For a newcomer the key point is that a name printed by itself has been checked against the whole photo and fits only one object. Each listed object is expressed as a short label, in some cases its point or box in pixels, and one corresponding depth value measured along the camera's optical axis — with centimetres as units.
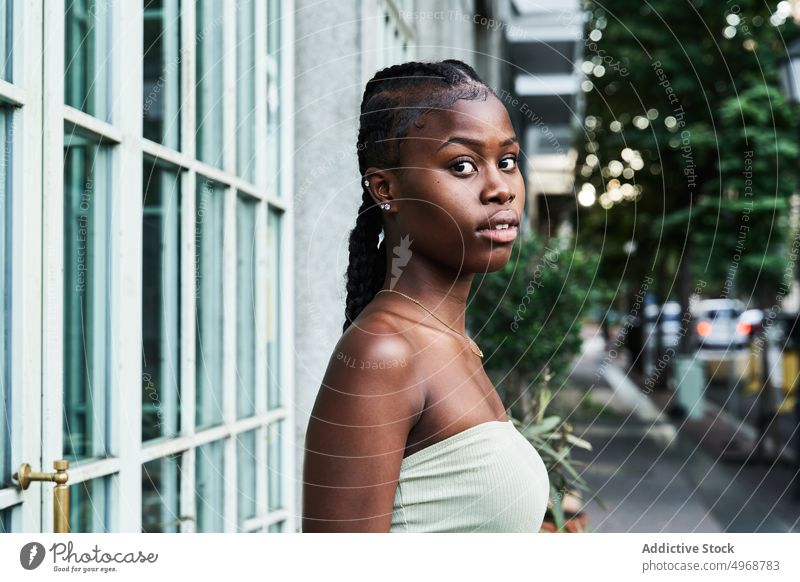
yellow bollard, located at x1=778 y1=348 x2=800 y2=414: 1047
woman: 139
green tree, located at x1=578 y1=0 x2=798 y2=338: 1061
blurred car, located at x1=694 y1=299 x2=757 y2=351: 2014
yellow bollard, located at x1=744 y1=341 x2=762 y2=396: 1329
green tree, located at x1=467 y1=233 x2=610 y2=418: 719
